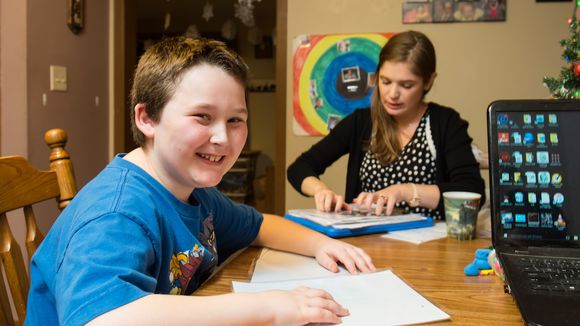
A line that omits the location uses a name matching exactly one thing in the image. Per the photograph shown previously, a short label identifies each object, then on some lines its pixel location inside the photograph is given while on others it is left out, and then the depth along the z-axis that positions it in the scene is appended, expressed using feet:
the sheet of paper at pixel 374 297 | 2.00
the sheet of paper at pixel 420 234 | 3.50
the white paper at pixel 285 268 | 2.63
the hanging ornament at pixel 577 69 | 3.70
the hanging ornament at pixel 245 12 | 9.19
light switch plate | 6.95
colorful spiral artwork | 8.07
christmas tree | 3.83
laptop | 2.61
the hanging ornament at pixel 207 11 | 9.50
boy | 1.73
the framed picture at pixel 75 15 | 7.36
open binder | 3.61
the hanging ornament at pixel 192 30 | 10.05
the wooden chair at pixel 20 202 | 2.59
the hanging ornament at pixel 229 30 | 12.05
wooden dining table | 2.11
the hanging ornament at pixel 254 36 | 12.36
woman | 5.01
